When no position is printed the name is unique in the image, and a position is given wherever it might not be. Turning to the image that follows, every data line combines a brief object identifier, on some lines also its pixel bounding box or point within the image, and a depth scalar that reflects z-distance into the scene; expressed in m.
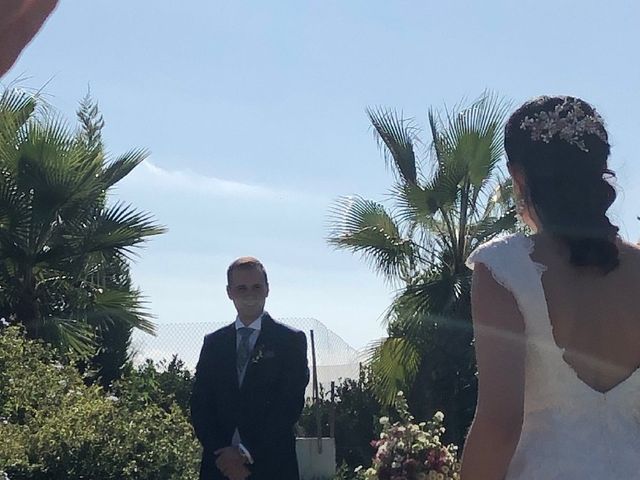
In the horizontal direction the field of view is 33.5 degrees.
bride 1.89
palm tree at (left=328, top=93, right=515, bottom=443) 11.64
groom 5.00
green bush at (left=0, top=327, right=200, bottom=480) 6.82
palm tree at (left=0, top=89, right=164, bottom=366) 10.83
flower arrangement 6.83
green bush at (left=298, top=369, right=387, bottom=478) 13.80
